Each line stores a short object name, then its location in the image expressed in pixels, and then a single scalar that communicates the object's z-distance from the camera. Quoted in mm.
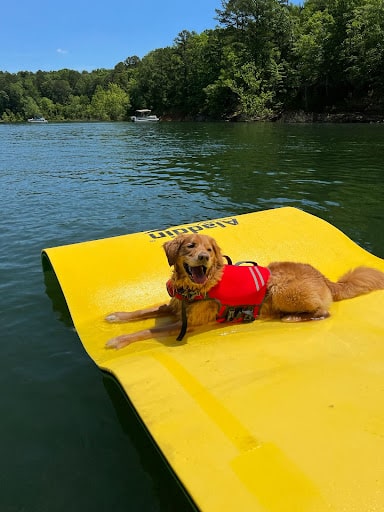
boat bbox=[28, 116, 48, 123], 119188
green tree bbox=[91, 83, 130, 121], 110000
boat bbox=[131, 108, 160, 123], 87400
